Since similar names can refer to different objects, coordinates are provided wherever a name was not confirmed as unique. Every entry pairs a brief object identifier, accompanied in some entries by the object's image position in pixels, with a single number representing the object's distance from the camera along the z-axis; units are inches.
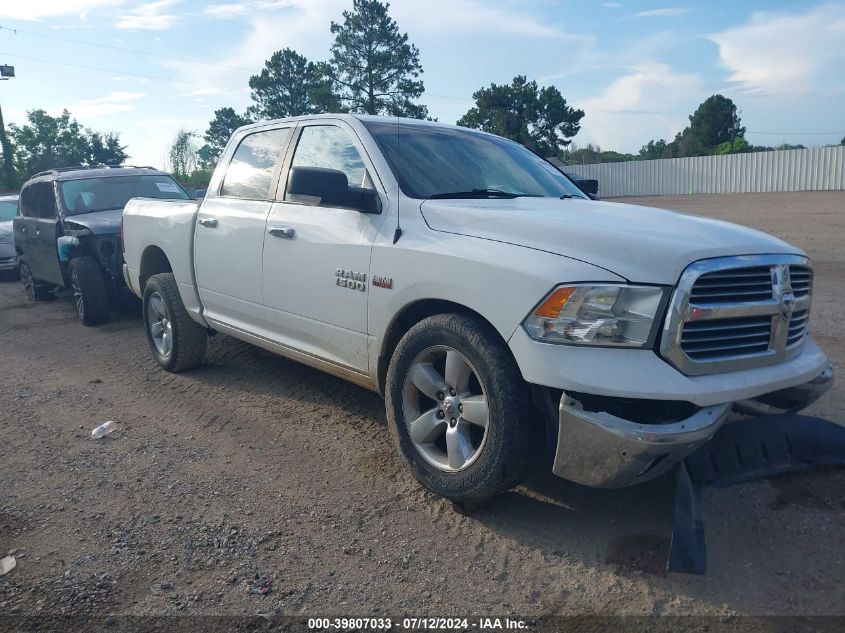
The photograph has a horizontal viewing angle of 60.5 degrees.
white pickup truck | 112.1
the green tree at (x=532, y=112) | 1932.8
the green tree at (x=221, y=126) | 2199.8
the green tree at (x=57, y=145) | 1819.6
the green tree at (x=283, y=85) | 2043.6
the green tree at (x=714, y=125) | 2623.0
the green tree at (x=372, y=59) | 1911.9
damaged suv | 327.3
